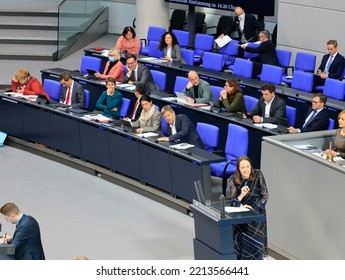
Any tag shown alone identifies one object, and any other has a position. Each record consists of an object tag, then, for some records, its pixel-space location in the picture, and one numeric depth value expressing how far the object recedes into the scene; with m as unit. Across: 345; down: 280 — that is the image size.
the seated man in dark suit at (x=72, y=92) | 14.27
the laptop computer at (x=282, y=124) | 12.13
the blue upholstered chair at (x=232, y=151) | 11.59
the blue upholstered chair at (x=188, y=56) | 17.17
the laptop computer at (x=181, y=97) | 13.89
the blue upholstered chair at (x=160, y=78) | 15.35
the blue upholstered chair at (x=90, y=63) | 16.61
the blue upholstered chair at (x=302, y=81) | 14.73
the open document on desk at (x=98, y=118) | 13.29
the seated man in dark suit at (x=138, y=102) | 13.24
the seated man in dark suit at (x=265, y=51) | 16.47
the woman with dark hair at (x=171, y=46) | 16.98
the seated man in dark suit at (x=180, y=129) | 12.12
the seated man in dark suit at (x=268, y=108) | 12.59
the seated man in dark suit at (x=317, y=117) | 11.81
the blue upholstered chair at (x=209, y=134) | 12.15
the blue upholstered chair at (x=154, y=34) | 18.55
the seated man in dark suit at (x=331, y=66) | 15.43
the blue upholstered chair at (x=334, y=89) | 13.96
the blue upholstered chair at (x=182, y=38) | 18.52
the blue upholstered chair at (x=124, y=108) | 13.87
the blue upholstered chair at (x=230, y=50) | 17.69
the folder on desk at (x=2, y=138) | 14.91
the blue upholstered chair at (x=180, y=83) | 14.59
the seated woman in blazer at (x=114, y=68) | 15.73
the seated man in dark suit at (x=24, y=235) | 8.87
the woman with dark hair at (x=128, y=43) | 17.70
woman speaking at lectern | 8.97
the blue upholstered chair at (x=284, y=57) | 16.70
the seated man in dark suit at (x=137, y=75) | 15.11
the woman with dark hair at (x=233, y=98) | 13.17
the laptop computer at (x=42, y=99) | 14.42
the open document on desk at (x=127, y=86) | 14.78
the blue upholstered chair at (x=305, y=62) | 16.35
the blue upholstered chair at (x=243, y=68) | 15.76
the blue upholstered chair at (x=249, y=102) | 13.30
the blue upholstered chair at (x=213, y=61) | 16.58
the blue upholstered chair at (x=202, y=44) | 18.00
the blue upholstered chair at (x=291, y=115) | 12.70
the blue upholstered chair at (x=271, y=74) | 15.10
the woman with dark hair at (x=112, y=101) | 13.83
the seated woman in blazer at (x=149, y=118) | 12.76
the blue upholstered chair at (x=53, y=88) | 15.10
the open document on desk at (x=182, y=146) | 11.79
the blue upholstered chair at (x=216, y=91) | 14.08
